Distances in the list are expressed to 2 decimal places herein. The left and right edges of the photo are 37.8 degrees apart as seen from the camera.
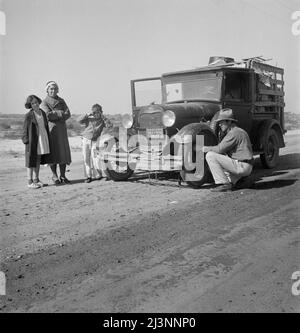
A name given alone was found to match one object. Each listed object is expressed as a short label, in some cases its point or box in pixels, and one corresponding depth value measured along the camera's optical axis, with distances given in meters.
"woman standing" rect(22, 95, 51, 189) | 8.27
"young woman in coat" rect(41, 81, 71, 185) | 8.61
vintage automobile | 7.93
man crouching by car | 7.67
